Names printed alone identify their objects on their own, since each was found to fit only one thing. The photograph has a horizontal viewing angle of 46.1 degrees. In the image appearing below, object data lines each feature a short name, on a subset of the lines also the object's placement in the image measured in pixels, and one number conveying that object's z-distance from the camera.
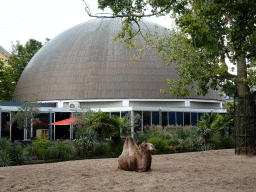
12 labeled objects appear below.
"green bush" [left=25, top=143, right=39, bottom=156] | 14.93
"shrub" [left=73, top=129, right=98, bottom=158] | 15.57
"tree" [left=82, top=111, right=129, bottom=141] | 16.70
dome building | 33.28
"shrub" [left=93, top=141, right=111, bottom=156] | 15.99
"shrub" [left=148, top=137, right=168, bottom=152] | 17.80
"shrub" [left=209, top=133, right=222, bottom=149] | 19.65
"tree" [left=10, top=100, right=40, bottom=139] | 25.81
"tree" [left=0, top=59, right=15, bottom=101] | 38.35
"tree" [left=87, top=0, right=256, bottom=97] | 8.84
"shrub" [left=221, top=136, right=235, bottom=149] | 20.23
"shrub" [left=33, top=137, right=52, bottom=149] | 15.09
